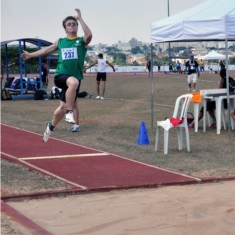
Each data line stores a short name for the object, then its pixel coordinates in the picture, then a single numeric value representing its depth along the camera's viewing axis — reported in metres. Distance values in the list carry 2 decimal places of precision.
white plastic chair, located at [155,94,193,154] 10.48
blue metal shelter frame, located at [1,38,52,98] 25.23
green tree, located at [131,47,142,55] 94.67
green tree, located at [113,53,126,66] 89.28
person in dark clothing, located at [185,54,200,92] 28.12
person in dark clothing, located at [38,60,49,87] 25.94
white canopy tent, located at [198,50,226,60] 55.88
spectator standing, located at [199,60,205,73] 66.88
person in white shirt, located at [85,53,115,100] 23.08
